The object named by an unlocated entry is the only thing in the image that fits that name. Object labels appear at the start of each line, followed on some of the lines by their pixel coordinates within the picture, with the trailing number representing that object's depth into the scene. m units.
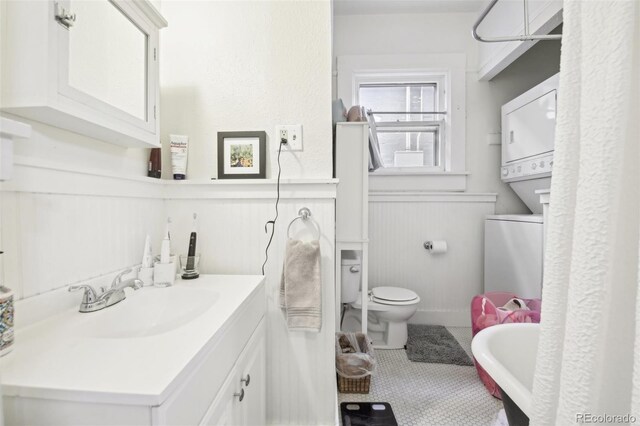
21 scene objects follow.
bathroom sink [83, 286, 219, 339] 0.76
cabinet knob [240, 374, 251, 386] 0.86
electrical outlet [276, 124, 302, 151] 1.24
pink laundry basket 1.40
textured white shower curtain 0.38
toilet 1.83
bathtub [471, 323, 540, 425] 0.90
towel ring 1.22
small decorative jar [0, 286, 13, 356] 0.53
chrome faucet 0.78
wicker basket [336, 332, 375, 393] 1.53
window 2.37
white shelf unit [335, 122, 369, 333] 1.54
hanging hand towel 1.16
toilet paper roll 2.31
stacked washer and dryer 1.73
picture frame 1.24
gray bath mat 1.88
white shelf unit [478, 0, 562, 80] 1.57
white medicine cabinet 0.67
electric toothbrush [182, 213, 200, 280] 1.13
